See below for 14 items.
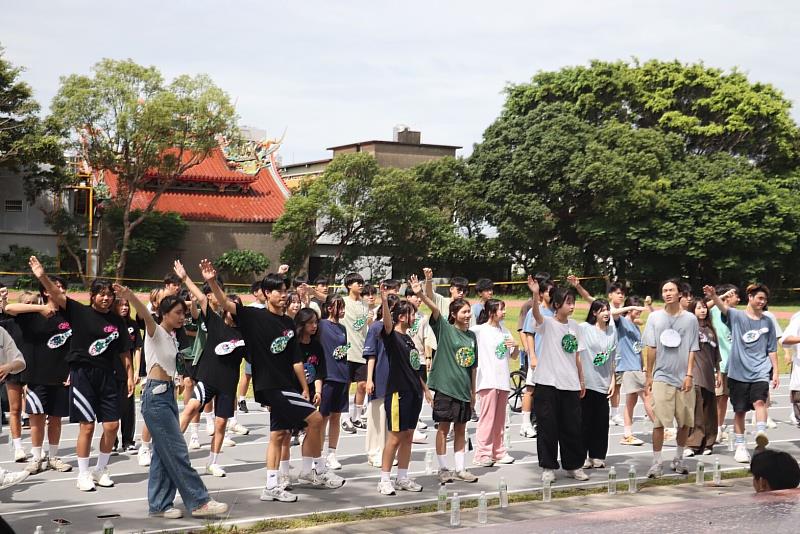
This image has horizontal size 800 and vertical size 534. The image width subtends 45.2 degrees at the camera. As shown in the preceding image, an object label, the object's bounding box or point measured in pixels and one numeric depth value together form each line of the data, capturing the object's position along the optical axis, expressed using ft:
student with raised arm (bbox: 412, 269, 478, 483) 32.14
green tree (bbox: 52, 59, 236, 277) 125.90
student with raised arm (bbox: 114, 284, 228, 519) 25.93
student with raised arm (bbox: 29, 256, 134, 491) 29.60
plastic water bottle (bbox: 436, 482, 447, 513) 26.73
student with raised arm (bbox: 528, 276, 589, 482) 31.96
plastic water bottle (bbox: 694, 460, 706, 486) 31.96
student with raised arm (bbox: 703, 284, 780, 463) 37.06
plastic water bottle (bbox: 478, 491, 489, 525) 24.99
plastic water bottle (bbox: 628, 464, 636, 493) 30.17
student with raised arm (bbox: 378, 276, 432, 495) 29.76
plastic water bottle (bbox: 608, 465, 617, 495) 29.53
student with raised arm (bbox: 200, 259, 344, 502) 28.12
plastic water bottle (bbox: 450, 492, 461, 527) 24.75
